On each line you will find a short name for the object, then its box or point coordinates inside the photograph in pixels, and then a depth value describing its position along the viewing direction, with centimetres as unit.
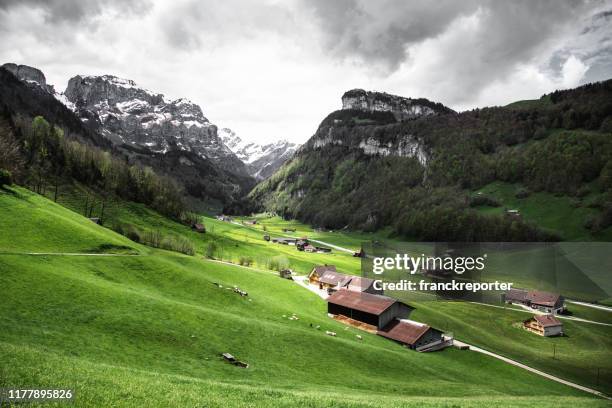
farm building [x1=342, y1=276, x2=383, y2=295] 9525
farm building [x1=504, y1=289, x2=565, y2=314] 10300
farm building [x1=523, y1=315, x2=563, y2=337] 8188
